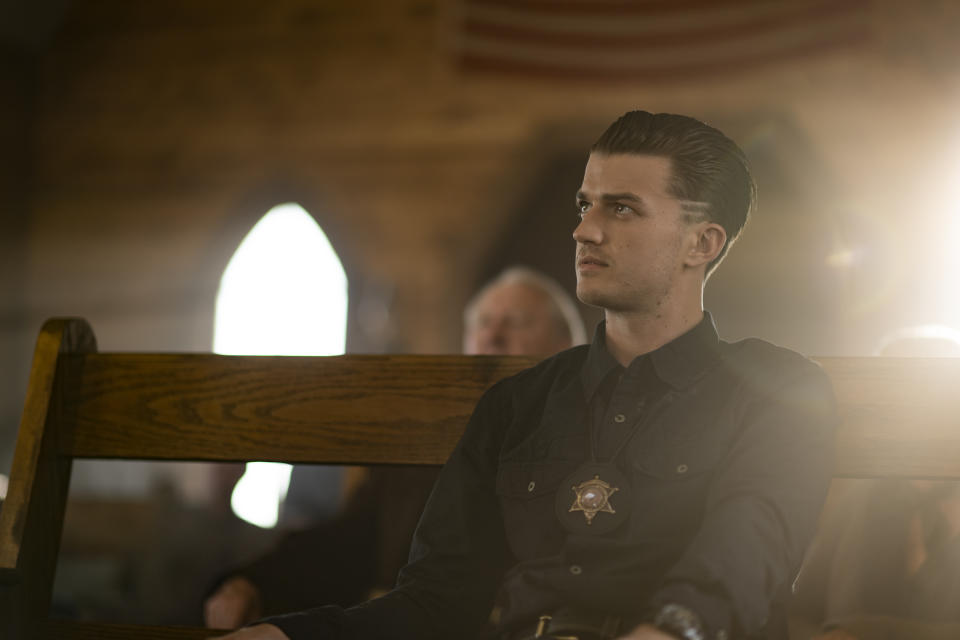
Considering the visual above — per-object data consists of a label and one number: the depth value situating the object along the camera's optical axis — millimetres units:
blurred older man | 2502
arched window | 6523
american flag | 5637
